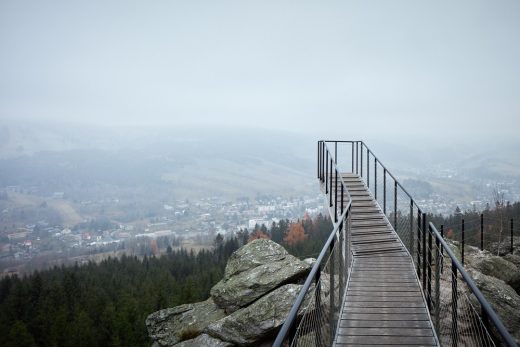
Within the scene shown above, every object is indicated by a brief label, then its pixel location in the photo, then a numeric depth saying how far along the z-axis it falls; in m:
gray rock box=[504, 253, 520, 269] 15.13
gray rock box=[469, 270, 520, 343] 9.44
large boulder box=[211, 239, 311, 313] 11.98
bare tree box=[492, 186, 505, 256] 26.39
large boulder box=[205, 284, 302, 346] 10.45
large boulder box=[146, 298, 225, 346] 12.82
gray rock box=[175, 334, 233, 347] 11.02
